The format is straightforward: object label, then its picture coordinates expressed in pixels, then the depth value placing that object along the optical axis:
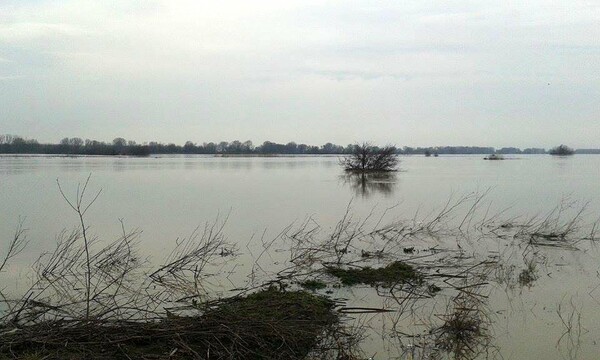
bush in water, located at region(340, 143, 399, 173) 37.62
